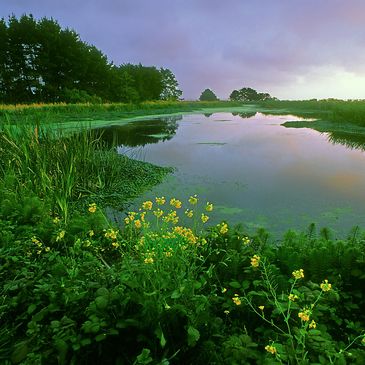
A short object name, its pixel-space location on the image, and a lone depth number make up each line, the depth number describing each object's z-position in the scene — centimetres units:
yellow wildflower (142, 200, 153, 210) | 174
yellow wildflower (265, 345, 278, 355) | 112
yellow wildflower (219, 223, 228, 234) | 188
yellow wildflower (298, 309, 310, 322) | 116
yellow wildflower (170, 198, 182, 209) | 180
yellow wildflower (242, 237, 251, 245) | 208
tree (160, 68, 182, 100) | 5632
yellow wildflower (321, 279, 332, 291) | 124
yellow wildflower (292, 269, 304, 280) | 137
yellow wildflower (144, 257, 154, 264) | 145
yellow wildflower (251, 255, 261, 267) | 154
